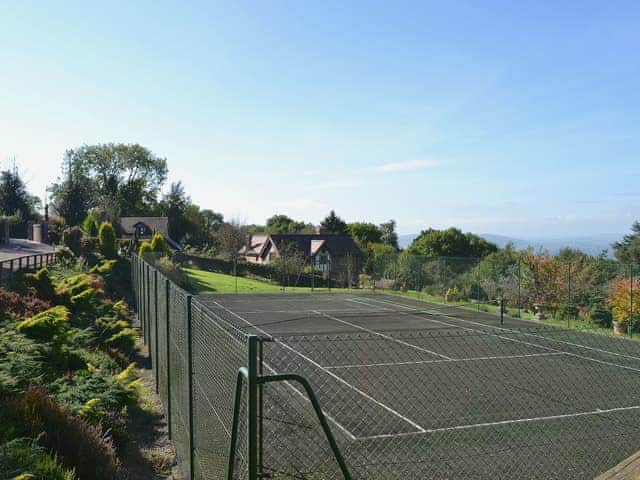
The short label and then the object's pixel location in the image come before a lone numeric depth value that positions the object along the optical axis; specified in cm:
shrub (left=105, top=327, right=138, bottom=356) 1248
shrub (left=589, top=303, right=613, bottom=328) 2216
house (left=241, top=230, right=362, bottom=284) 6225
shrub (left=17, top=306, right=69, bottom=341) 910
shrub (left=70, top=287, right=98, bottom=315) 1453
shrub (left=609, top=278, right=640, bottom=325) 2052
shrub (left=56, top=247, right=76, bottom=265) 2638
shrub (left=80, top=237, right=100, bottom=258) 3154
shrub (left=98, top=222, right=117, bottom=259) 3312
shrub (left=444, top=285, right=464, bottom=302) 3180
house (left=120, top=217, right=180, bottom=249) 7025
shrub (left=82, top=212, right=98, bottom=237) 4088
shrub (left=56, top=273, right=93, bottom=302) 1496
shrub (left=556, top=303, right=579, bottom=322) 2386
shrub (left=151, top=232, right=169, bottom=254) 3725
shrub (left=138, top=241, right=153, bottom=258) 3605
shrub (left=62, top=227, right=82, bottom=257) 3167
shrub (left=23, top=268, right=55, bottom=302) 1459
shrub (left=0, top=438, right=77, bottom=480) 490
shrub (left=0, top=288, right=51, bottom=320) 1130
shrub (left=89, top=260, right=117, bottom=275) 2506
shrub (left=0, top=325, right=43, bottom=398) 670
